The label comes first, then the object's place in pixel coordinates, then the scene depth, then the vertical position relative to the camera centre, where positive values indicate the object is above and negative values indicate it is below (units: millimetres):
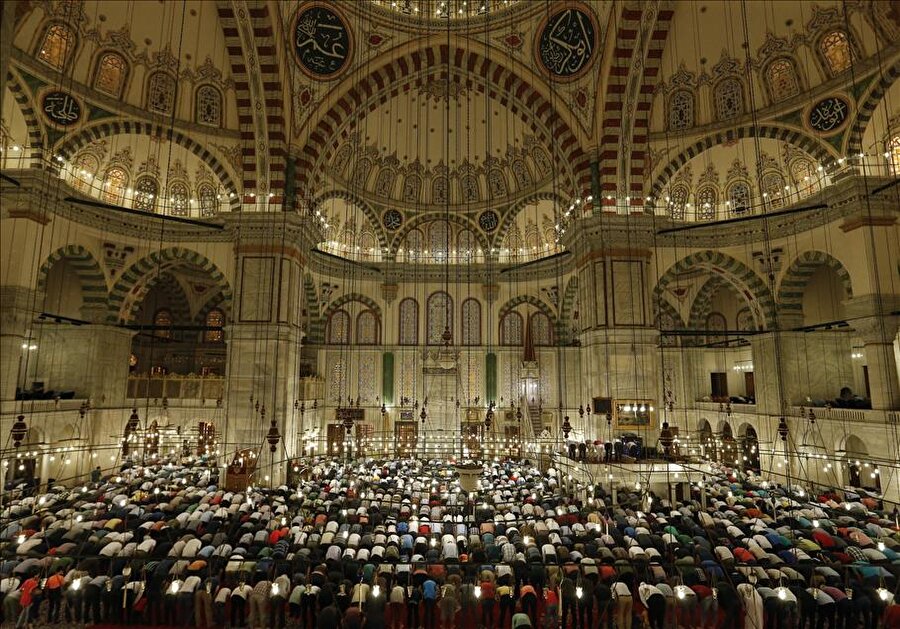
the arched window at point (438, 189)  23859 +9308
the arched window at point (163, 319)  23578 +3119
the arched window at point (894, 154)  14250 +6548
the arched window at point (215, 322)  24312 +3076
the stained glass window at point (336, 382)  22541 +131
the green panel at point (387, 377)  22719 +353
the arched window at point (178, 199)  18891 +7003
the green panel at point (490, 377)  22766 +344
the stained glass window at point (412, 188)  23594 +9291
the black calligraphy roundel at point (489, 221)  23805 +7778
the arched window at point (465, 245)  24141 +6696
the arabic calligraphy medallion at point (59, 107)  14242 +7974
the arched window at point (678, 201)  19297 +7044
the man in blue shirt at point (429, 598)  7055 -2999
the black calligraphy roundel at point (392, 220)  23609 +7764
